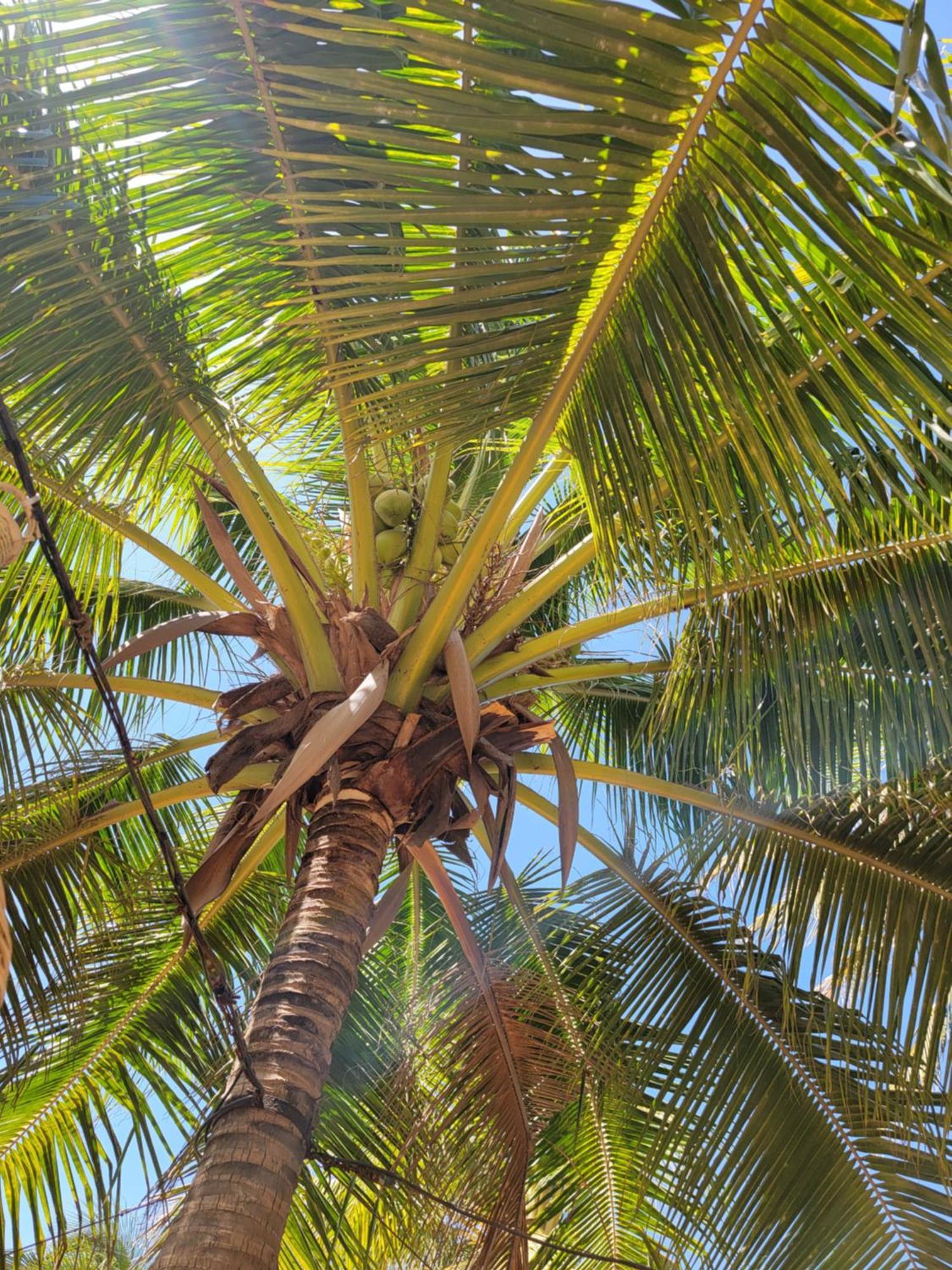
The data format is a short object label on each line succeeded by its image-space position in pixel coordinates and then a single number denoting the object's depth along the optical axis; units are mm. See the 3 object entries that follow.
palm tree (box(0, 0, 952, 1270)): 2369
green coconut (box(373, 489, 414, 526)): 4500
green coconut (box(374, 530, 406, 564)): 4445
